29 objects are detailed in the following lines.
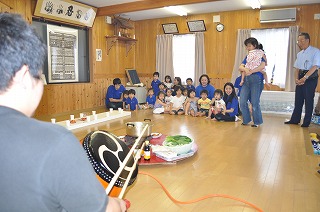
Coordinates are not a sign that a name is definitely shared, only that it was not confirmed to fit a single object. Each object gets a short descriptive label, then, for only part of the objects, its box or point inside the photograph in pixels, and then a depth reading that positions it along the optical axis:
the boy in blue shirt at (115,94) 7.06
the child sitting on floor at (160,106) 6.17
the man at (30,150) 0.58
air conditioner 6.61
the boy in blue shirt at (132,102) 6.65
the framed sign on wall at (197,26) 7.74
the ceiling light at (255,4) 6.46
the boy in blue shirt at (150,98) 7.05
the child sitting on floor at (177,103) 6.06
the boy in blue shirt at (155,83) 7.84
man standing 4.38
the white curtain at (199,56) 7.89
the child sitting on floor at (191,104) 5.93
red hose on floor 1.95
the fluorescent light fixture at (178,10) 7.23
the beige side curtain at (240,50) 7.25
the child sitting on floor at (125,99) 6.74
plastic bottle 2.78
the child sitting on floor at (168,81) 7.66
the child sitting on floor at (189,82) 7.24
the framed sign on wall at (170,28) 8.17
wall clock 7.63
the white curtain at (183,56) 8.12
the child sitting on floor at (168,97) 6.29
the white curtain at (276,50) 6.95
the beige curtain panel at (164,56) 8.37
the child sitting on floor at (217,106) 5.42
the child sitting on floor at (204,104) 5.77
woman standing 4.52
